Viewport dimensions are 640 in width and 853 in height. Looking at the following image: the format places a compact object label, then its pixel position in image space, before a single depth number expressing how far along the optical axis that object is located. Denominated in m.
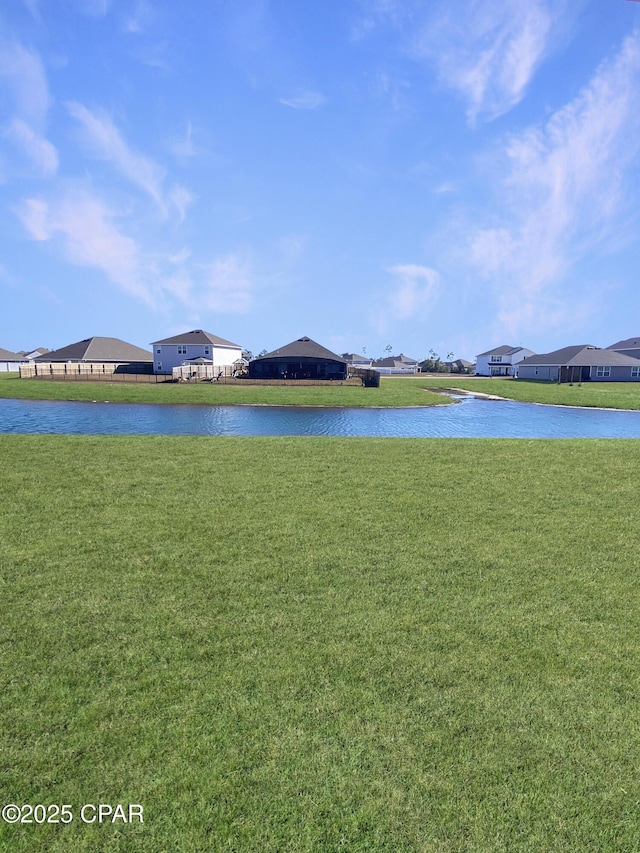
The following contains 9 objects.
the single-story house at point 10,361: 75.74
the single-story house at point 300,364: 57.53
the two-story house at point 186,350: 59.88
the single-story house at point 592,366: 68.31
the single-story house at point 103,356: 63.47
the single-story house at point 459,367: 137.62
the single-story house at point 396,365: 125.31
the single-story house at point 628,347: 85.14
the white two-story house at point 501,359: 97.62
